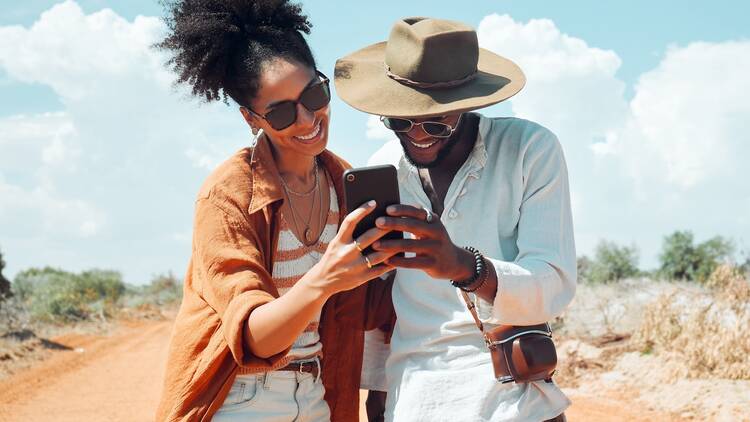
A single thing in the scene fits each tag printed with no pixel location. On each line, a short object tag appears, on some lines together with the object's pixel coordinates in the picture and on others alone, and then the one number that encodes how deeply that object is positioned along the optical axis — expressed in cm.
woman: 258
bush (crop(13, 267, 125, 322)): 1705
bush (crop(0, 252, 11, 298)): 1414
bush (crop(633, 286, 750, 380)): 805
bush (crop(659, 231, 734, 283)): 1836
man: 258
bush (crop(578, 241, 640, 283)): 1719
